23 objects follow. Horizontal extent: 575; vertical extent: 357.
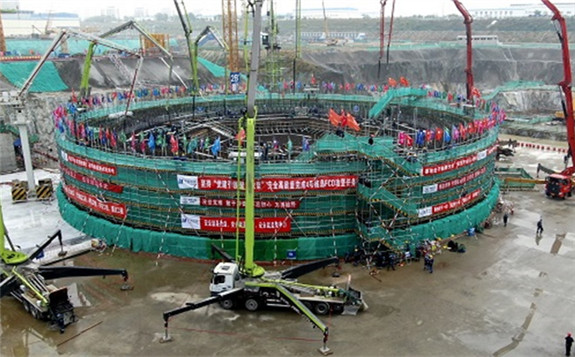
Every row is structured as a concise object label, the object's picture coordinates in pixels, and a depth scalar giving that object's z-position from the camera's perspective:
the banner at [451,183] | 44.00
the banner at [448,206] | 44.09
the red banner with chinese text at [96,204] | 44.25
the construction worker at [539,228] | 46.69
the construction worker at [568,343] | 28.11
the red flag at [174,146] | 42.75
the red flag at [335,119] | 46.25
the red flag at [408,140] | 42.56
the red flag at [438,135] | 44.78
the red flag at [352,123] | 44.75
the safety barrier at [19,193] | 53.31
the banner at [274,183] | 40.56
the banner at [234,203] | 41.25
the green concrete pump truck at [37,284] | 31.33
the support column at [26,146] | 52.34
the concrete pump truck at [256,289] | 32.12
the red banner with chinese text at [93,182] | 43.94
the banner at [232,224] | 41.19
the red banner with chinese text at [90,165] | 43.81
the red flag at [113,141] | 44.94
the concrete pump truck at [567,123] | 56.91
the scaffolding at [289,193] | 41.00
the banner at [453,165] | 43.44
